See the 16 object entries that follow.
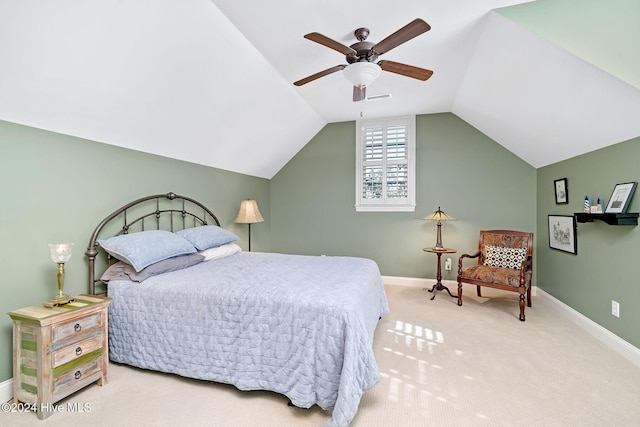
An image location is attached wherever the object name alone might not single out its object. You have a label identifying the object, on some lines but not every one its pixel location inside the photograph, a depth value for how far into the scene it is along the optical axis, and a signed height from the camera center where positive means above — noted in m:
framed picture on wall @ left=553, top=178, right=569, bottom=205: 3.54 +0.26
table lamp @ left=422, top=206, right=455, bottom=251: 4.29 -0.07
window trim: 4.84 +0.75
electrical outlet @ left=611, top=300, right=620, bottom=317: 2.66 -0.88
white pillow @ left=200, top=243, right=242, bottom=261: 3.21 -0.41
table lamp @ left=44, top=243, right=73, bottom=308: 2.01 -0.30
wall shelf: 2.41 -0.06
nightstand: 1.81 -0.86
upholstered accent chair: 3.45 -0.67
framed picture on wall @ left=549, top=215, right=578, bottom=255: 3.39 -0.26
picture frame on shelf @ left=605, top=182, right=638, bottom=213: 2.48 +0.12
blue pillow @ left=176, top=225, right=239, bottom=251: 3.21 -0.23
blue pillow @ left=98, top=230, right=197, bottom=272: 2.41 -0.27
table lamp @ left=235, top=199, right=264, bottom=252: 4.42 +0.03
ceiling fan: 2.02 +1.17
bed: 1.82 -0.70
